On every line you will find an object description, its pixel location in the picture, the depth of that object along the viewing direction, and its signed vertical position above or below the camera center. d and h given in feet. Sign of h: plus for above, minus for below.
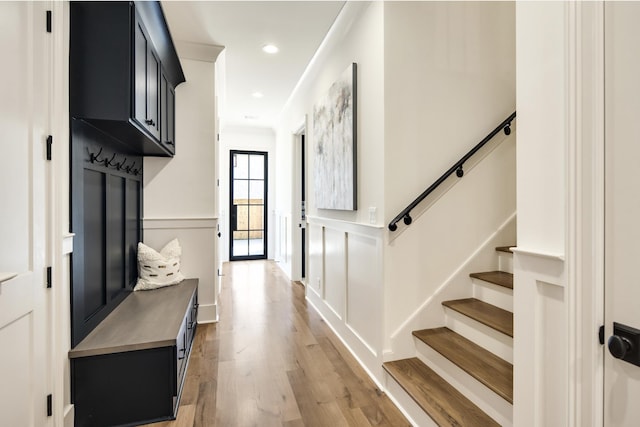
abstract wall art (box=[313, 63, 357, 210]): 8.36 +2.00
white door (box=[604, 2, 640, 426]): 2.76 +0.11
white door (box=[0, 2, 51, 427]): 4.00 -0.05
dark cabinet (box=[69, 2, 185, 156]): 5.69 +2.66
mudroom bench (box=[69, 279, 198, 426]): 5.71 -2.98
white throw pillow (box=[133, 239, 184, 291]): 9.41 -1.73
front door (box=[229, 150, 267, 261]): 21.93 +0.44
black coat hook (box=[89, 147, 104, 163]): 6.43 +1.09
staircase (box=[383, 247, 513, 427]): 5.20 -2.70
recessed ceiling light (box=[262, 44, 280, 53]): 10.32 +5.28
